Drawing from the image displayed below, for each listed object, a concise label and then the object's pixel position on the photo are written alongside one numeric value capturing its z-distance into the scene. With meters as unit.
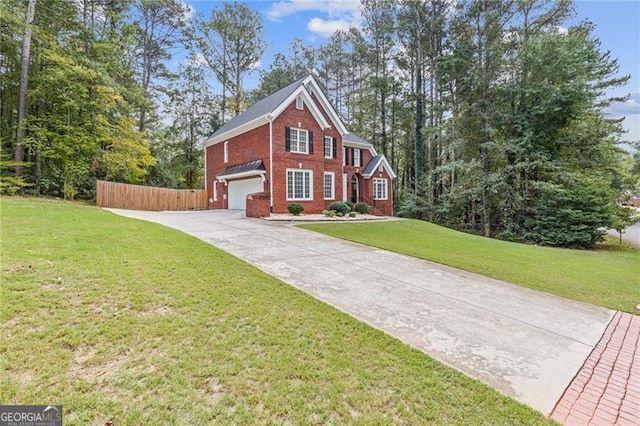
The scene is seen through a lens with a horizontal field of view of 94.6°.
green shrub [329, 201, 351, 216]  18.84
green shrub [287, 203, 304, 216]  17.17
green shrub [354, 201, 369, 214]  21.38
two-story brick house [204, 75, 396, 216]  17.52
